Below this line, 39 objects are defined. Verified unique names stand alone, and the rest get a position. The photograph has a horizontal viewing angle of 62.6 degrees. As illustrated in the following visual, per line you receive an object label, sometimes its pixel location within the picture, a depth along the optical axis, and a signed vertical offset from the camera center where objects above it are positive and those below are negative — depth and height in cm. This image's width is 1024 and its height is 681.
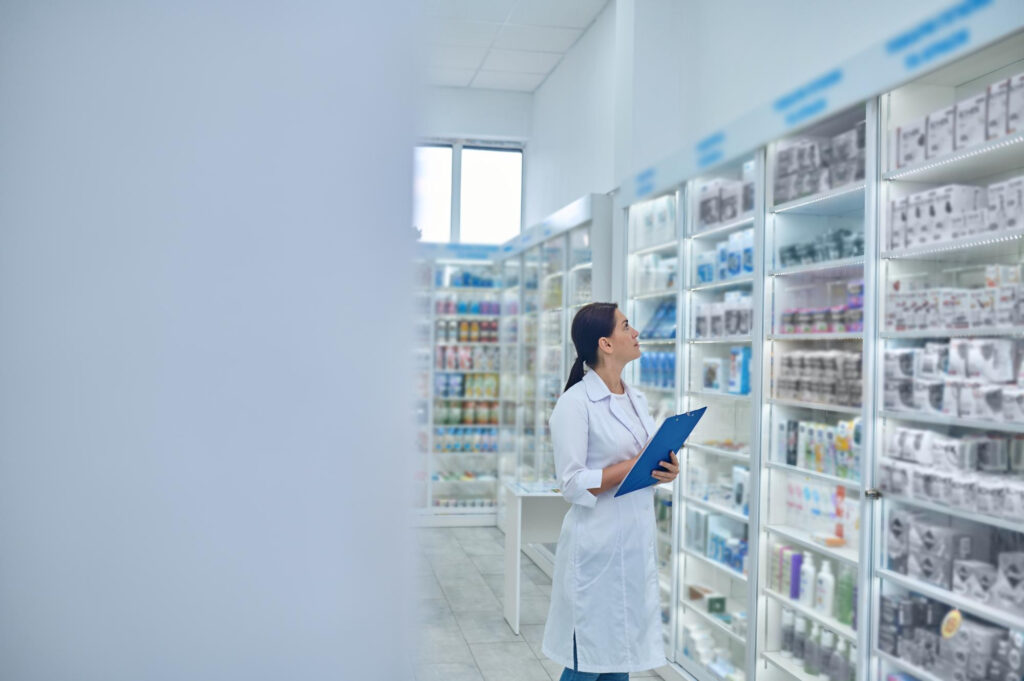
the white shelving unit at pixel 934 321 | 266 +12
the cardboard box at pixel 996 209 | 265 +47
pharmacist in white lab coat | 271 -66
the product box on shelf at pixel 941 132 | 281 +75
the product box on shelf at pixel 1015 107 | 253 +76
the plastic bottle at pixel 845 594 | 341 -99
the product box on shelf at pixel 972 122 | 269 +76
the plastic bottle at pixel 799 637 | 373 -127
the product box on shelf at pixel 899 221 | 301 +48
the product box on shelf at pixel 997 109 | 259 +77
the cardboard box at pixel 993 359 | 262 -1
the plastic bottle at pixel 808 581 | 365 -99
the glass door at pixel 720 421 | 416 -37
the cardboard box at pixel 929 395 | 288 -14
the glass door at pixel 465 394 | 962 -54
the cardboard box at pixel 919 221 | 291 +47
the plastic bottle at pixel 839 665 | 339 -126
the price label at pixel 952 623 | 279 -89
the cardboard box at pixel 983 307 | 267 +16
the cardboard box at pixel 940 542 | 282 -64
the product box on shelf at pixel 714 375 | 447 -13
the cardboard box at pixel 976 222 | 273 +44
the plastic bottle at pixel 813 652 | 359 -129
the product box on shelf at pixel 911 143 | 293 +75
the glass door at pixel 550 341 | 765 +7
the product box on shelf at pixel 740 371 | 419 -10
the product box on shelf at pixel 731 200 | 424 +77
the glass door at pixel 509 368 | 926 -22
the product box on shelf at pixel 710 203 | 444 +80
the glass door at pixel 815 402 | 337 -21
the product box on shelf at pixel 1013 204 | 256 +47
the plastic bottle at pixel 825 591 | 352 -100
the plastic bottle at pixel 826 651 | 351 -125
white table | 553 -120
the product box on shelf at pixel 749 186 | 412 +82
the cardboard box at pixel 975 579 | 270 -73
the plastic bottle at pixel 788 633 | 383 -128
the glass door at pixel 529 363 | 857 -16
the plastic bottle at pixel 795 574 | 376 -99
